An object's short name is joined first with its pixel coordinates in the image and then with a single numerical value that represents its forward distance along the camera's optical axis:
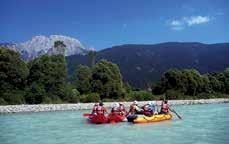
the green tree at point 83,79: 81.81
